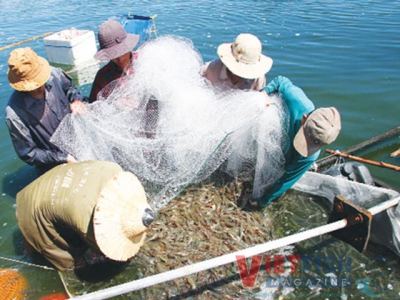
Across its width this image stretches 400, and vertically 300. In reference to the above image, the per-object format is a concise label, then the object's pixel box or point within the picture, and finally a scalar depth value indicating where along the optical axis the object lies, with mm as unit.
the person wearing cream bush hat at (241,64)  3514
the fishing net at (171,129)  3506
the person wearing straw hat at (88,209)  2979
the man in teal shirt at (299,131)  3104
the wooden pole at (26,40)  10171
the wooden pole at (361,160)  4721
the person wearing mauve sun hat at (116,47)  3738
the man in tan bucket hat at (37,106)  3316
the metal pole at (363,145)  5367
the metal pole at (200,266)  2701
